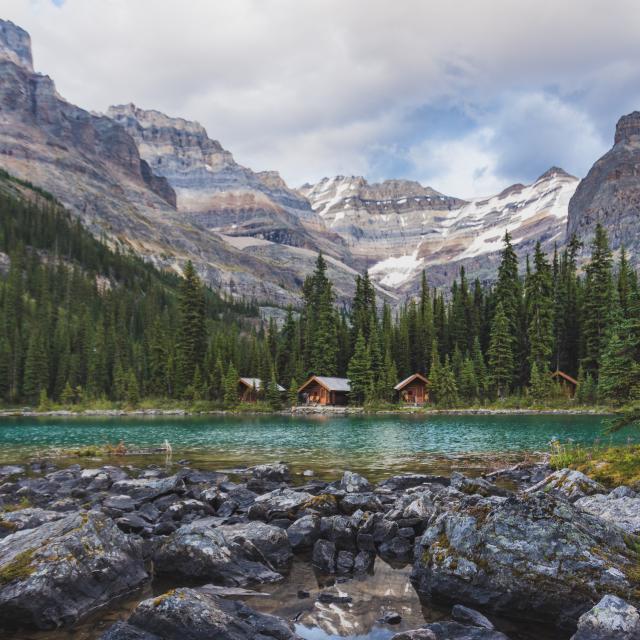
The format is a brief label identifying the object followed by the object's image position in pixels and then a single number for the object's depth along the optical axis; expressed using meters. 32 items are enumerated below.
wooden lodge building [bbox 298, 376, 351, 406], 89.00
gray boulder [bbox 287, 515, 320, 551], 12.48
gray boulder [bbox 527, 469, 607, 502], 14.47
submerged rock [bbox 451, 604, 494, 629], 8.22
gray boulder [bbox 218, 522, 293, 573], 11.35
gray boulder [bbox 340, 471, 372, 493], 17.52
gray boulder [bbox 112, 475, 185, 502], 17.47
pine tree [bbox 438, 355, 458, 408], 80.91
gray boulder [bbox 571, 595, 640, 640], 6.82
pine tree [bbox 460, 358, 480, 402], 81.94
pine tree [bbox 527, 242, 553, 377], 81.19
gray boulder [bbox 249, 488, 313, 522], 14.36
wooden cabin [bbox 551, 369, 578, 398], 77.75
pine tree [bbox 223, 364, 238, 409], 87.25
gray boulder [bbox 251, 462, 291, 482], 21.08
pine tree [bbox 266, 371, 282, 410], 85.88
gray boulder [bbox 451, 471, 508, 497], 14.95
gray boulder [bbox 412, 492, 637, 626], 8.27
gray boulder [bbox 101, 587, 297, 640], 7.38
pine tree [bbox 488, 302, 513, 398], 81.94
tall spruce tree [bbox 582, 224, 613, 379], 78.12
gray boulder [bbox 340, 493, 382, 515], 14.32
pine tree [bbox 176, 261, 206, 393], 95.94
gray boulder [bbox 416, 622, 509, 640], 7.48
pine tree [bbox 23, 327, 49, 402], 102.75
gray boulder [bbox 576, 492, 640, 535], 11.06
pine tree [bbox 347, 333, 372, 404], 88.12
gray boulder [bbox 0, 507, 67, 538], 12.67
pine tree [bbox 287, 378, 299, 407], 88.69
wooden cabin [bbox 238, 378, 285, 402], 93.75
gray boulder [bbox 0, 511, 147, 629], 8.30
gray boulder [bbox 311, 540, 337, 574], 11.21
